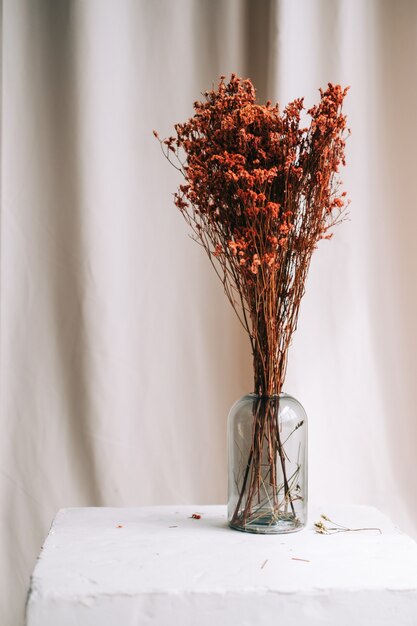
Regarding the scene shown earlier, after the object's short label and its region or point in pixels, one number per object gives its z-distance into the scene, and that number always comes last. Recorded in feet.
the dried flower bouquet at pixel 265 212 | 4.09
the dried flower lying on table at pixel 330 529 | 4.38
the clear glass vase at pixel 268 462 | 4.26
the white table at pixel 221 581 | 3.47
